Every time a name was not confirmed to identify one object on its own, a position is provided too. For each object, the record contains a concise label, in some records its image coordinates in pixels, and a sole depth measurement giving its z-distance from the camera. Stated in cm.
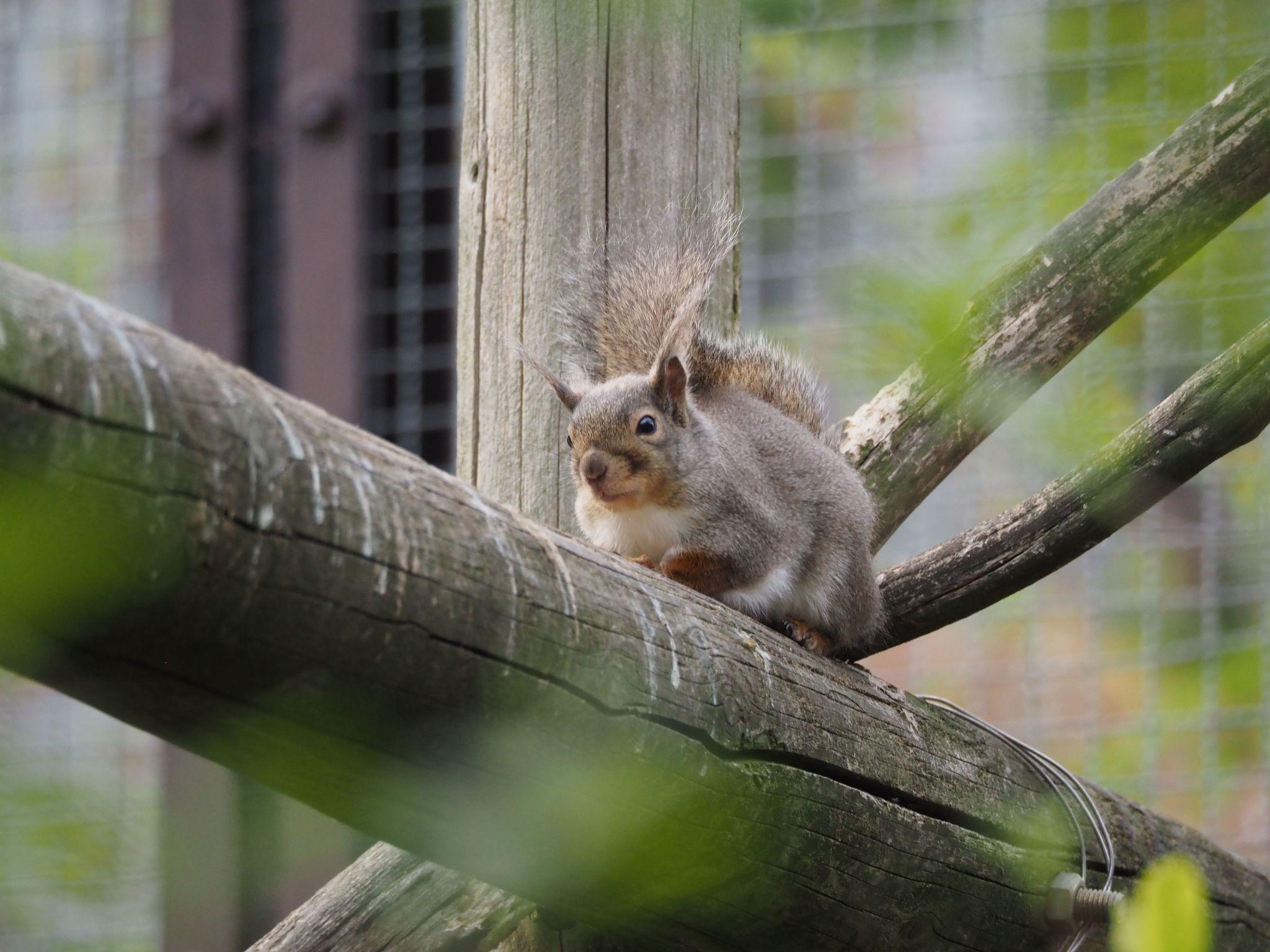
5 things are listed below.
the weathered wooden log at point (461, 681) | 348
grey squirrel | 503
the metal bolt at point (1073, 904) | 493
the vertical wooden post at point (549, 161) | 500
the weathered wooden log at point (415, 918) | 489
